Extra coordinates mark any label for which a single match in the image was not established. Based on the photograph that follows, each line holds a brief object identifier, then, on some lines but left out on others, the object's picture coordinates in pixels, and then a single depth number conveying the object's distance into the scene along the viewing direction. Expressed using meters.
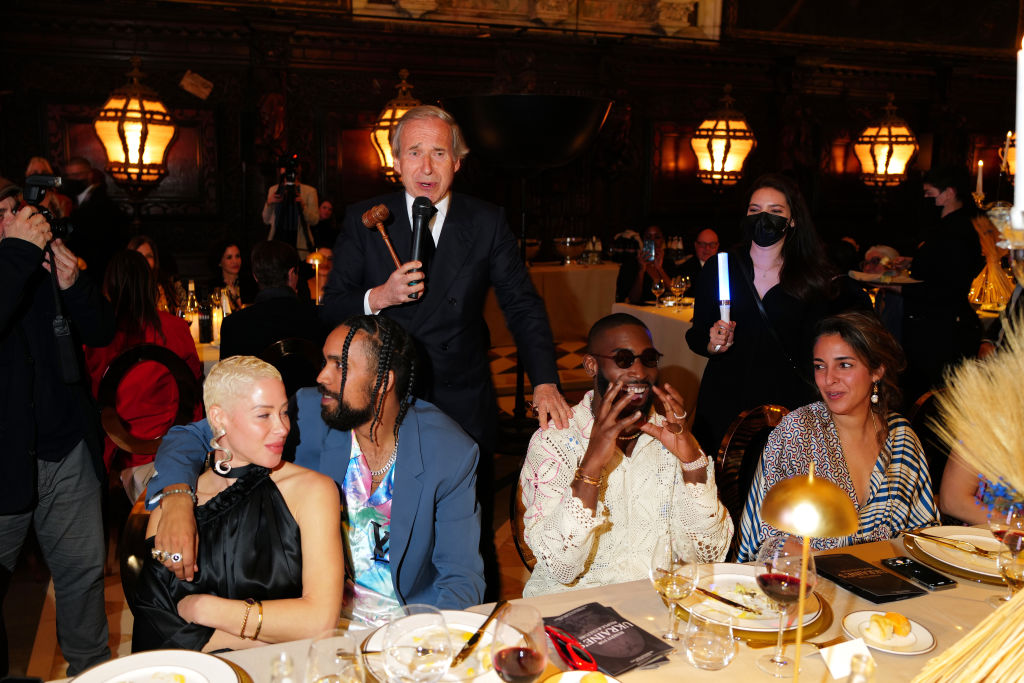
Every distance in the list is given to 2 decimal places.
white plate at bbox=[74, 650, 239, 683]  1.45
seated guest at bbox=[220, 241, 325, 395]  3.57
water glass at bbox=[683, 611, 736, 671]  1.55
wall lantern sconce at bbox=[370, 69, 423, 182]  7.32
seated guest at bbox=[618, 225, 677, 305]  6.40
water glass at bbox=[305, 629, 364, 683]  1.36
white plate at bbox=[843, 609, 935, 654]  1.61
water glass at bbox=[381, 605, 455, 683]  1.40
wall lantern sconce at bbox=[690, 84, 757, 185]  7.82
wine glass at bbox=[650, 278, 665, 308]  6.18
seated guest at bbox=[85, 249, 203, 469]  3.45
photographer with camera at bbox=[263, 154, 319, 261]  6.80
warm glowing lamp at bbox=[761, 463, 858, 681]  1.18
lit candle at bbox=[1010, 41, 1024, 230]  0.84
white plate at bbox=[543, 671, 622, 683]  1.44
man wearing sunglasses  2.07
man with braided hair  2.05
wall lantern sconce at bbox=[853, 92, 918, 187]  9.08
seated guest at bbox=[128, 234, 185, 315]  4.71
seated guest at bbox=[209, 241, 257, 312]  5.45
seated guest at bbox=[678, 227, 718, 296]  6.52
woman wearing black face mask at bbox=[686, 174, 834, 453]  3.16
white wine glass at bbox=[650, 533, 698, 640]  1.67
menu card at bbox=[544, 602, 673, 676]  1.57
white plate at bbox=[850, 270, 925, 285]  5.34
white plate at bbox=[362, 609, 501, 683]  1.43
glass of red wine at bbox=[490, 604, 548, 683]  1.37
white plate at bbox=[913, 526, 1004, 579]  1.97
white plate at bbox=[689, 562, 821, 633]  1.68
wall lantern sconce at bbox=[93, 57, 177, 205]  5.68
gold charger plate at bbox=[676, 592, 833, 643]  1.64
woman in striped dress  2.43
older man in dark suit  2.69
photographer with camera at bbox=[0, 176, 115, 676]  2.47
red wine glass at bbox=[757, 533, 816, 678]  1.55
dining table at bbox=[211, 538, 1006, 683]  1.54
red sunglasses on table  1.54
